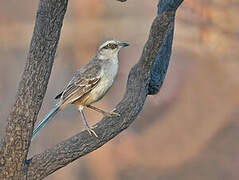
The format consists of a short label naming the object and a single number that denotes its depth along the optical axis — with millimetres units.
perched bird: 7316
